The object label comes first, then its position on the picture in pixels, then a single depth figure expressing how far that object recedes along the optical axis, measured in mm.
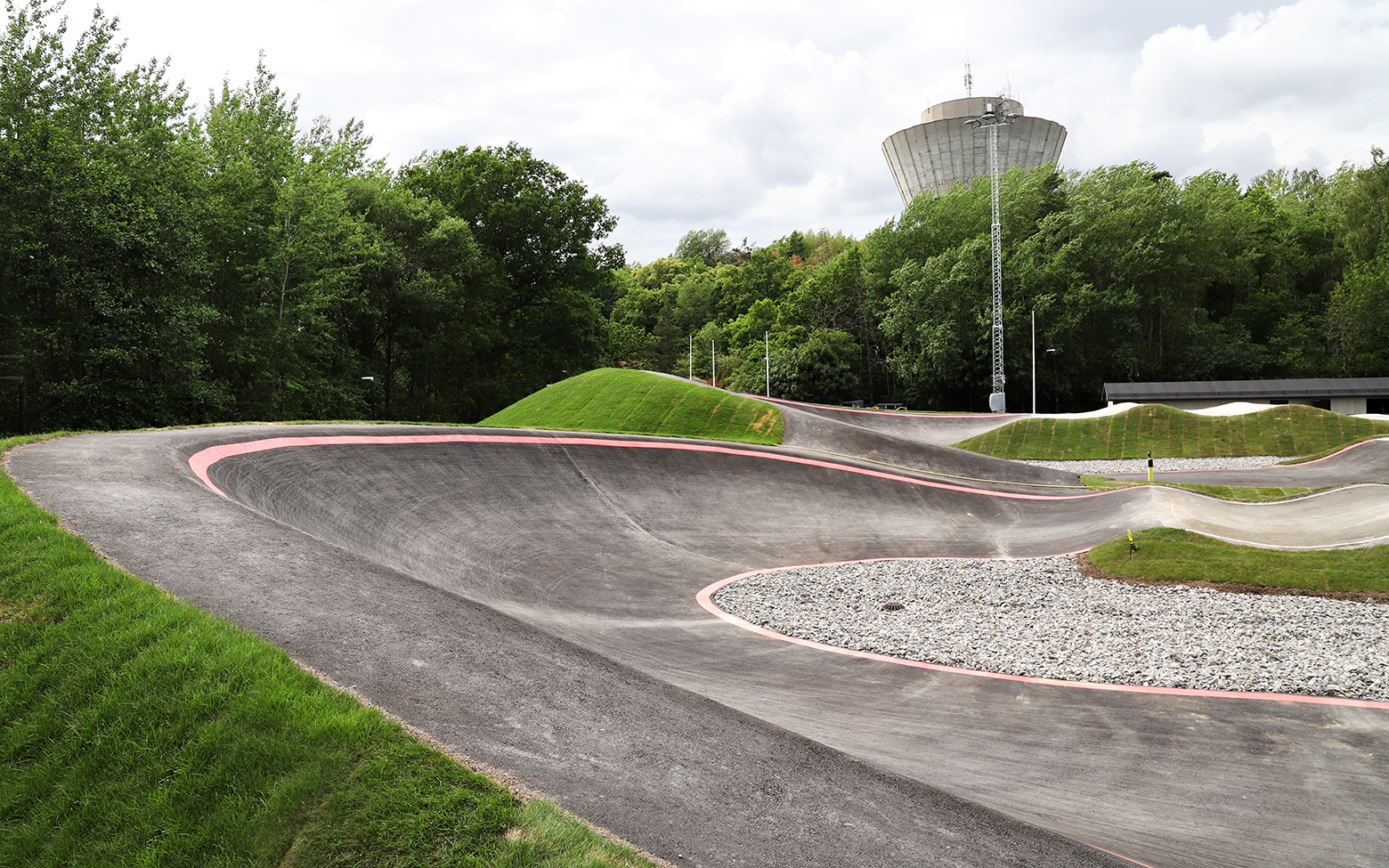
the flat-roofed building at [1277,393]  38062
